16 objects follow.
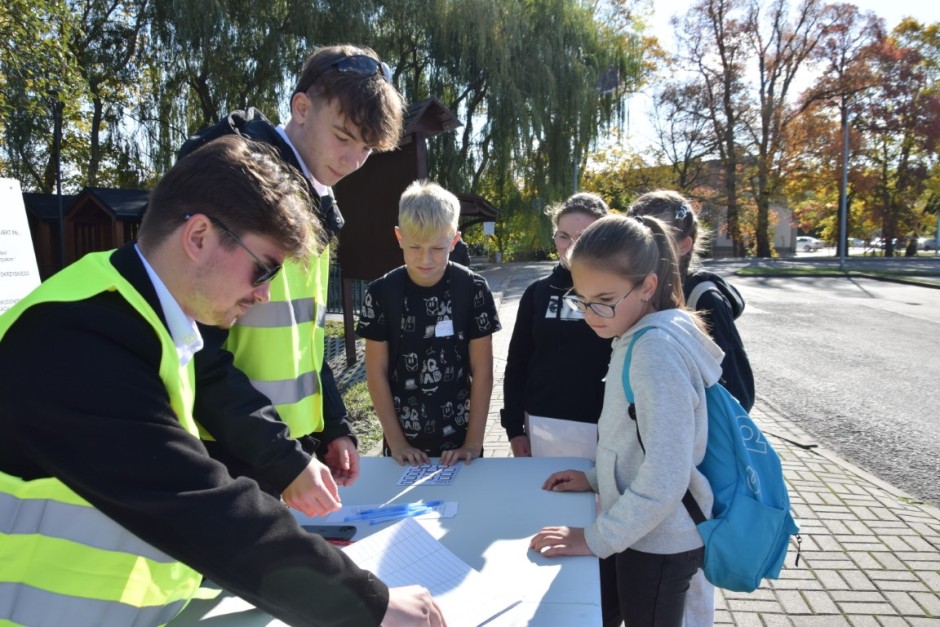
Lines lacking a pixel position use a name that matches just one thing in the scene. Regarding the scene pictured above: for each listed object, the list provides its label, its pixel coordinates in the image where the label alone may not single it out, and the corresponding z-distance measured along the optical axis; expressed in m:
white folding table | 1.26
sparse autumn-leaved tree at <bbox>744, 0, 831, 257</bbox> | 28.75
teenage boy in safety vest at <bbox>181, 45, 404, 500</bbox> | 1.62
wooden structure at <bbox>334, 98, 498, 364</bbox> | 6.23
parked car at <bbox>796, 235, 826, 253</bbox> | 51.75
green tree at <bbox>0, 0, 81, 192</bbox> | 6.65
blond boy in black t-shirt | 2.46
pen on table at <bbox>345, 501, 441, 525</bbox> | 1.74
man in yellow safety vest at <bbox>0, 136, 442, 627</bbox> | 0.84
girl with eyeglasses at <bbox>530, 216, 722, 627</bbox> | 1.51
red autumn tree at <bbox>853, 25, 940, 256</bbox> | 27.72
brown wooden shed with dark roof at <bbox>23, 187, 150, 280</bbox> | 12.33
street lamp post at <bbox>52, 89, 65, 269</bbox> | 9.32
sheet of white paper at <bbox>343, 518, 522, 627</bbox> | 1.26
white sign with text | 3.34
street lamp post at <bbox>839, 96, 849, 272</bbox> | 22.17
